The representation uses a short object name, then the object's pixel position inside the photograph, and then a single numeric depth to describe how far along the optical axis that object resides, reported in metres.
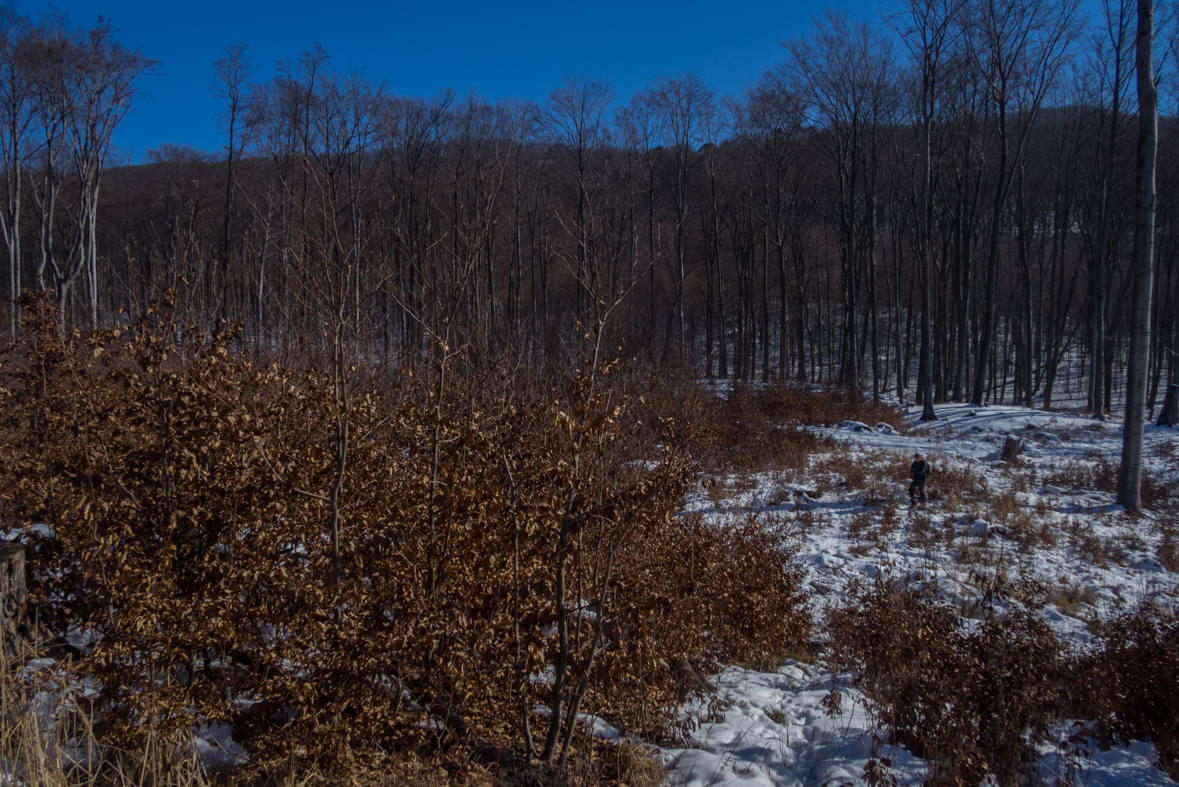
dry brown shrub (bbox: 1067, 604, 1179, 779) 4.41
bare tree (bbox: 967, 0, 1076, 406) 19.84
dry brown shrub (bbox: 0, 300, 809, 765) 3.06
